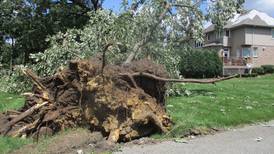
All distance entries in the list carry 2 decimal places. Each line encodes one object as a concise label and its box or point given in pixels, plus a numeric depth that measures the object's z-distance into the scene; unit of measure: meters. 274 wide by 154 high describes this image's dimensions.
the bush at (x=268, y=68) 24.05
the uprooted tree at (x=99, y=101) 5.19
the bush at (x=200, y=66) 21.57
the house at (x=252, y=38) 29.85
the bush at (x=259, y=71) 23.84
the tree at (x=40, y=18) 14.36
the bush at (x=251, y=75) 22.36
